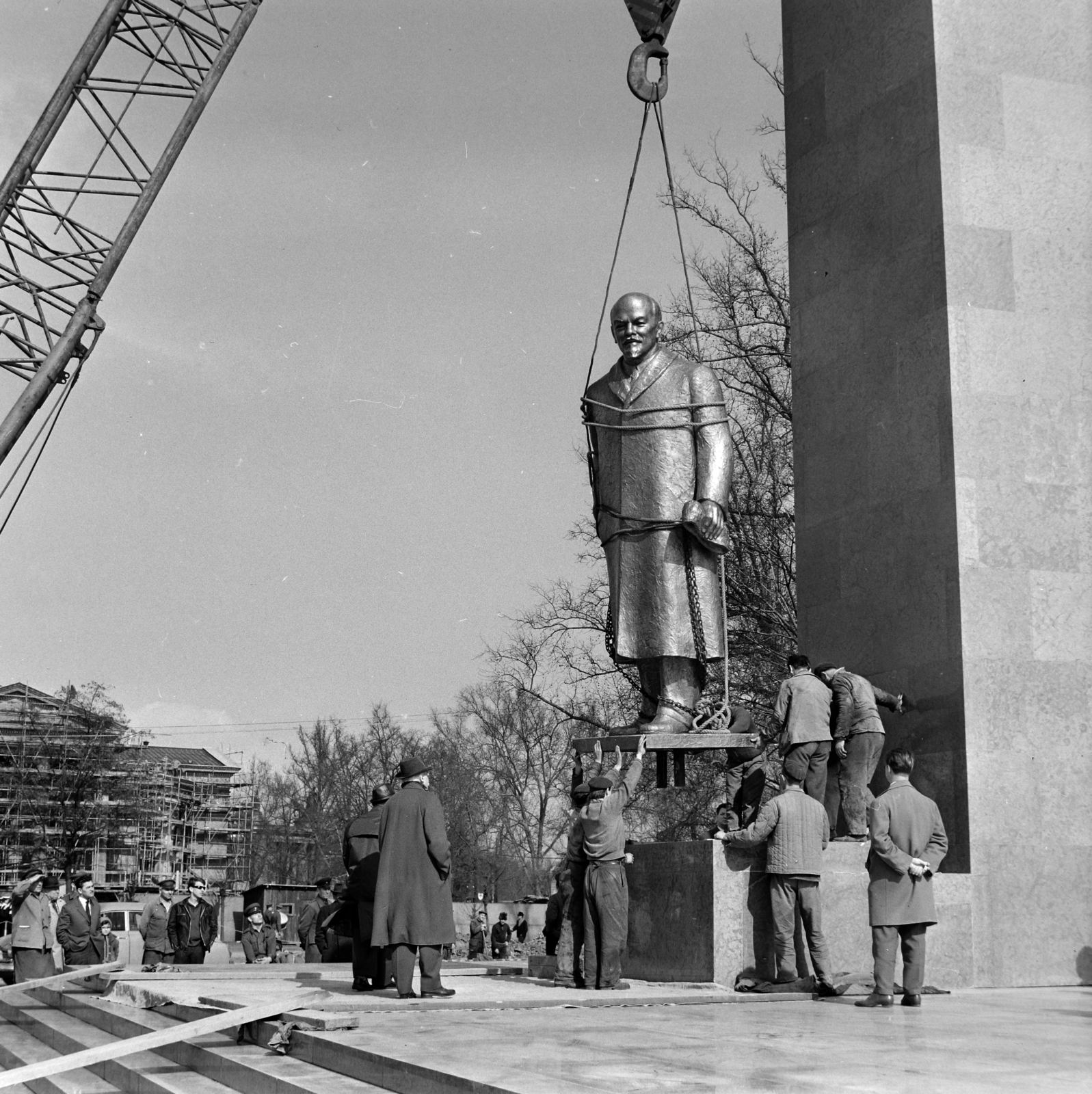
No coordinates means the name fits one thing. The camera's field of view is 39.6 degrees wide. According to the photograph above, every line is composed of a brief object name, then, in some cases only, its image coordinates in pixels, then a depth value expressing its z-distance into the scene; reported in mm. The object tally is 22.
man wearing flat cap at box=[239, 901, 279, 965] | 20984
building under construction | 49812
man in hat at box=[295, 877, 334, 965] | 17688
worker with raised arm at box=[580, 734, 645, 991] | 9477
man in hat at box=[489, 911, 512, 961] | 31531
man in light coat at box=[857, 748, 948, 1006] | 8852
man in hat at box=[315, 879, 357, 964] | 15314
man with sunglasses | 16875
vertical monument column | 11422
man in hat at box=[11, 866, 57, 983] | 14797
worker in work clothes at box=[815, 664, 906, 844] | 11008
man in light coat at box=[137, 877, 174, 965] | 16500
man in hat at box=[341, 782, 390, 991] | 9727
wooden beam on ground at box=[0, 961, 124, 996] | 10648
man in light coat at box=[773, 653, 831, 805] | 10625
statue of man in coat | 10891
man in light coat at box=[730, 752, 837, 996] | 9391
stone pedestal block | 9562
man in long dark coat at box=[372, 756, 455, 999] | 9055
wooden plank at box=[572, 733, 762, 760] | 10523
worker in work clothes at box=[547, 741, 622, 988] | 9797
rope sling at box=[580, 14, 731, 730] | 10875
